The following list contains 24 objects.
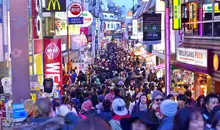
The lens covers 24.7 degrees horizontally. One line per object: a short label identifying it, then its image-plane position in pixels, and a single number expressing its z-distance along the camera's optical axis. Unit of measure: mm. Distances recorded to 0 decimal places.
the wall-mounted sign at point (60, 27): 36656
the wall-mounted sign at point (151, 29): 19344
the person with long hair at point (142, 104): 9867
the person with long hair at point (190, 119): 4230
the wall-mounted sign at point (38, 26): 22166
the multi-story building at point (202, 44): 16078
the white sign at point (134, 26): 54088
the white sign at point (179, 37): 22328
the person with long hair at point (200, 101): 9234
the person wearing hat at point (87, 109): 8903
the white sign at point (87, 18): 38438
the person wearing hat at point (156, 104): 8906
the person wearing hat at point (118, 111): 7250
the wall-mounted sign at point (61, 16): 35669
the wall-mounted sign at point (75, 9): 28500
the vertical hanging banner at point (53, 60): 18125
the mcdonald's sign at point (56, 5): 19000
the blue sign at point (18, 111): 9570
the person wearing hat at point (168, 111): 5773
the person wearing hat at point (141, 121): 4836
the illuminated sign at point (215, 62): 15203
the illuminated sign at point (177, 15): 17970
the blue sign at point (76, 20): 29200
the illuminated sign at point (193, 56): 16375
